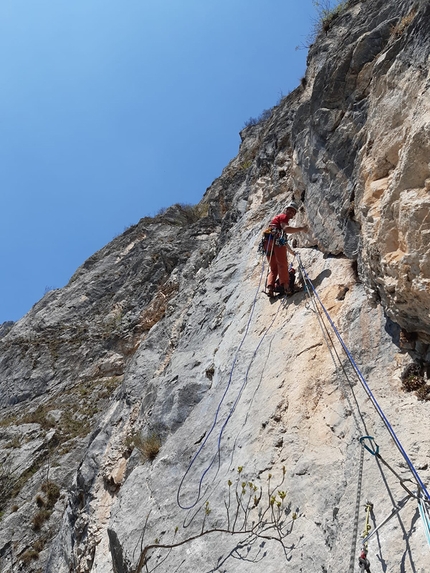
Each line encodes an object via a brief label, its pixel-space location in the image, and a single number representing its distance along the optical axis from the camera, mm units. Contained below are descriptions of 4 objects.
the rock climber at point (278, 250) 7180
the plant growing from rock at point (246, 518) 3908
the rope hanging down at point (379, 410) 3129
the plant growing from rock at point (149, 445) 6574
